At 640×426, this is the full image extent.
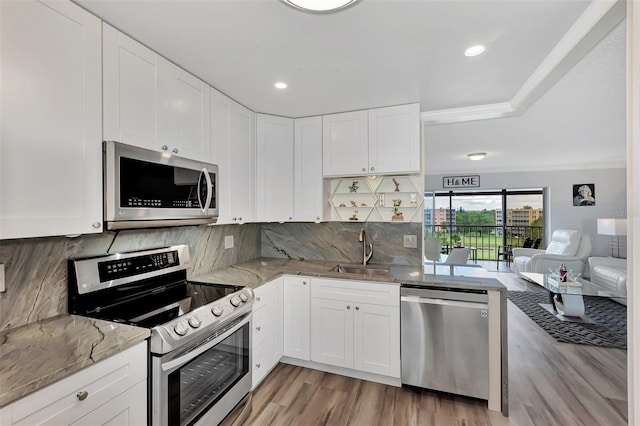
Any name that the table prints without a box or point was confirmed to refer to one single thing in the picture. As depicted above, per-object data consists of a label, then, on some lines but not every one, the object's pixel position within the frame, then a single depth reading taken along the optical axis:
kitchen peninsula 2.05
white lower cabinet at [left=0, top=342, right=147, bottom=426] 0.90
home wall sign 7.37
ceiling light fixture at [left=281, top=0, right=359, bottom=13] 1.27
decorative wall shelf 2.87
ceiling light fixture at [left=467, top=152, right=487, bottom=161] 5.19
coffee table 3.46
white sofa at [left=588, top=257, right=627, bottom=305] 3.21
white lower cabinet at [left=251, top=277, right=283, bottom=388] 2.23
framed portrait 5.05
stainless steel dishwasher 2.07
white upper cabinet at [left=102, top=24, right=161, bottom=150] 1.47
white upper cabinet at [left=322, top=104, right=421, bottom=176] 2.56
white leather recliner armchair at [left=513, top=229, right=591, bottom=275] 4.83
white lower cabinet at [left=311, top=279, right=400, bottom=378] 2.30
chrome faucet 2.93
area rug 3.14
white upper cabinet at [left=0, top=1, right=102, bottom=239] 1.09
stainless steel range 1.35
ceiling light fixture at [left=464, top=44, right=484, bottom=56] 1.70
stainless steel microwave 1.43
